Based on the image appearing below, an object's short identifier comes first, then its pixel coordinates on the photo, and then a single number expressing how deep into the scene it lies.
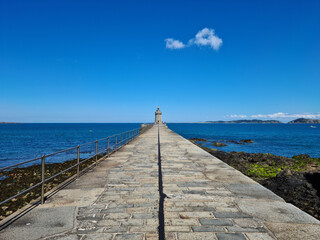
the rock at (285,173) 8.62
